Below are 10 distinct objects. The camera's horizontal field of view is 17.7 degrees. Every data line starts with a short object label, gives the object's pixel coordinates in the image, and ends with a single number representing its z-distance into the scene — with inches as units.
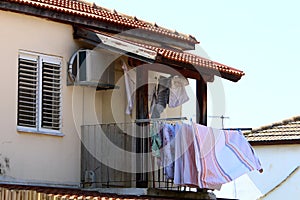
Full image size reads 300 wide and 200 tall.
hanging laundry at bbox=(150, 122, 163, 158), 708.7
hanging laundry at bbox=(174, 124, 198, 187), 714.8
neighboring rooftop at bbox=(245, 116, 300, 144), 1126.4
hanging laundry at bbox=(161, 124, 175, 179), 711.7
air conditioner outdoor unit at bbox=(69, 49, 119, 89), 721.0
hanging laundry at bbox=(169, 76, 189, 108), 782.4
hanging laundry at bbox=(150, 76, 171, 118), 790.5
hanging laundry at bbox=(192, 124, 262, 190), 725.3
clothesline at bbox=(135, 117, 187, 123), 717.9
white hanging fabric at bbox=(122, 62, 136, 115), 749.9
